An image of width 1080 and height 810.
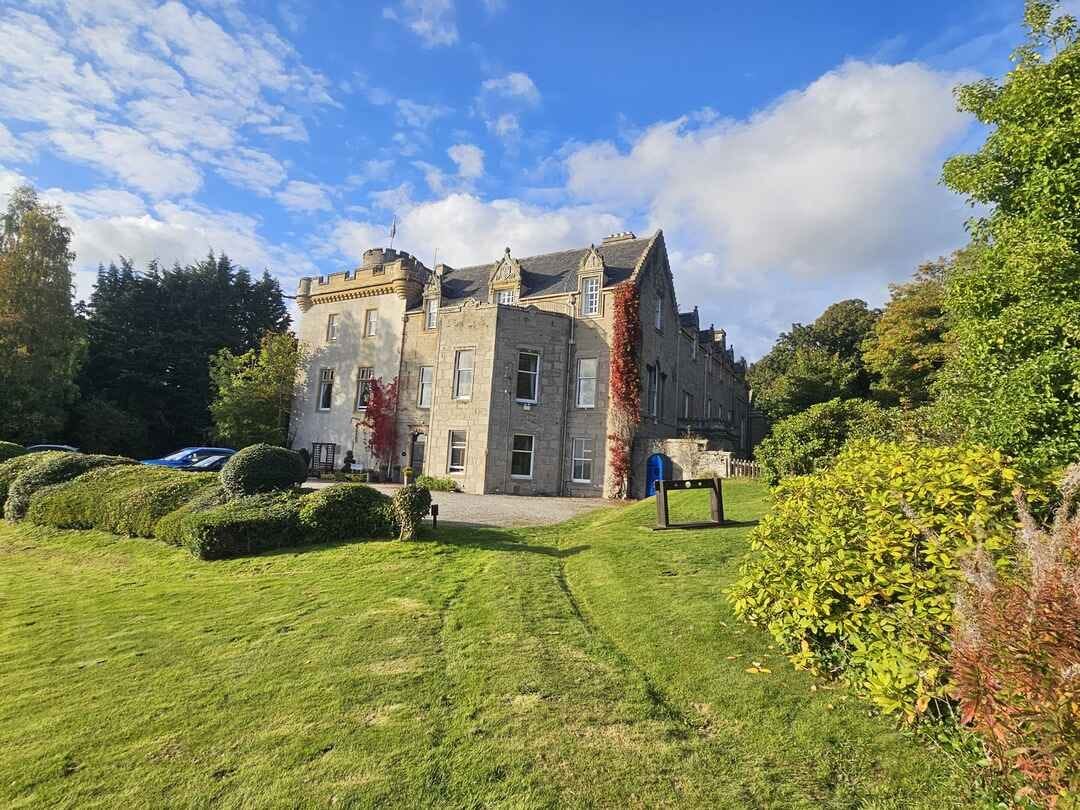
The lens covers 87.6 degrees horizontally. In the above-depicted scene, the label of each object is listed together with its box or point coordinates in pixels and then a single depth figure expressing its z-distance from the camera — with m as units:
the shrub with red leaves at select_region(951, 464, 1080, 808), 2.82
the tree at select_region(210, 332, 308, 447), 34.16
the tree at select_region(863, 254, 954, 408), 32.75
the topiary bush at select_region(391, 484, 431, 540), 11.53
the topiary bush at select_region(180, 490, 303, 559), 11.16
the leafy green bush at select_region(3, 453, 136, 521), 16.14
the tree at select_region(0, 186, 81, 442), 30.44
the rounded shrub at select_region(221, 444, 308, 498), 13.27
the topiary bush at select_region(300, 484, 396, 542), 11.79
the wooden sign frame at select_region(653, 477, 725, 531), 11.92
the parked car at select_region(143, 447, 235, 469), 24.88
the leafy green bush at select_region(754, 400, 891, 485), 11.86
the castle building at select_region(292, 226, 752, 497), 24.95
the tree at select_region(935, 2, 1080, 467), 6.23
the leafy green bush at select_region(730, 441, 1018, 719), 4.11
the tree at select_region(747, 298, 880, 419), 40.21
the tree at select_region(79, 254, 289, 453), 39.72
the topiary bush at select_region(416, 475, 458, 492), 24.42
